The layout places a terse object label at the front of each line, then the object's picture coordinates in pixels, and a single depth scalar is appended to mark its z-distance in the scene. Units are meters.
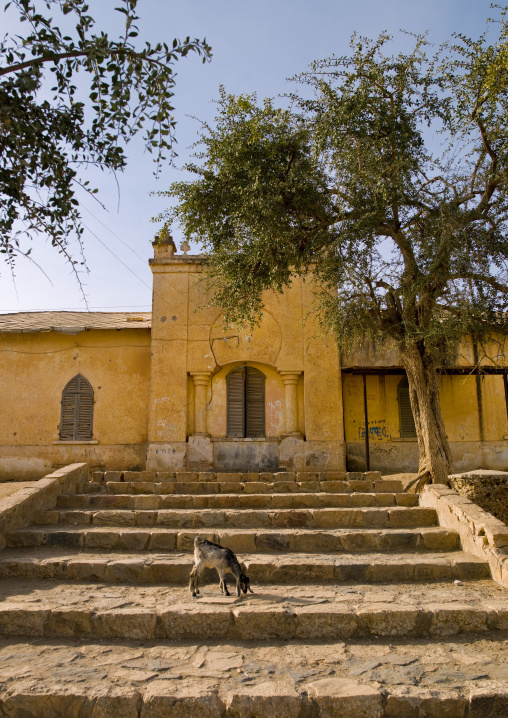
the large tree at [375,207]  9.69
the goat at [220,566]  5.93
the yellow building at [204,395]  15.41
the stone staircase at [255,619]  4.11
